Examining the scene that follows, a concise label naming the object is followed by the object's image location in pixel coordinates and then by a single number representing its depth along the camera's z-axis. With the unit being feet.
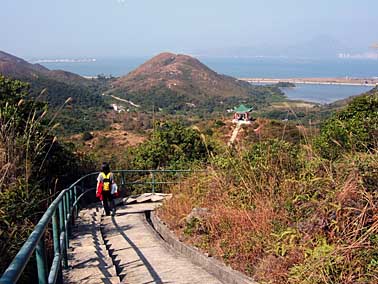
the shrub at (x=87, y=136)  148.99
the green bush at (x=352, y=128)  21.07
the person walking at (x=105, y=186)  36.45
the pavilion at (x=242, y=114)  207.84
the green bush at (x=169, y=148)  67.51
